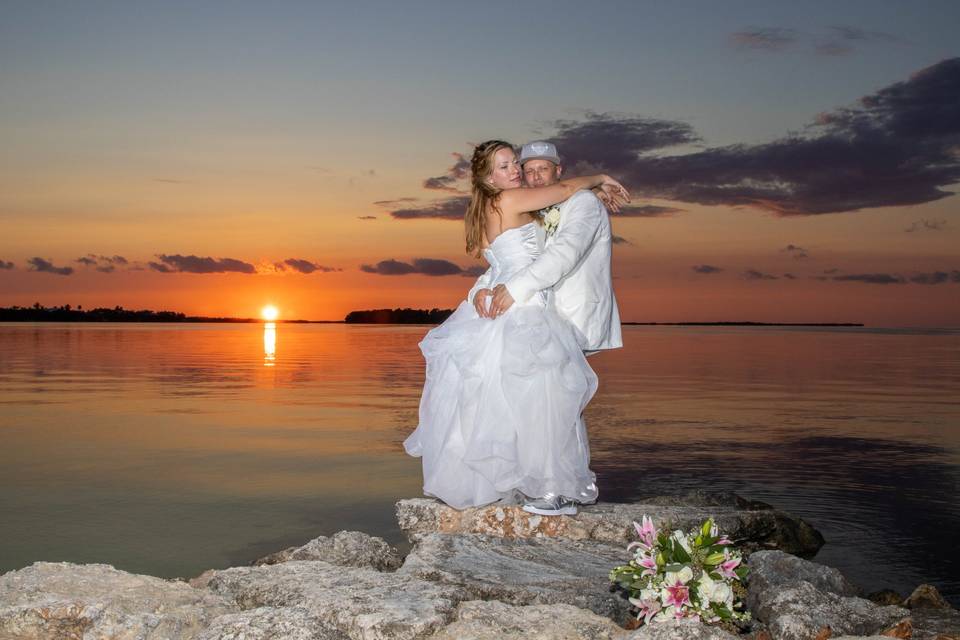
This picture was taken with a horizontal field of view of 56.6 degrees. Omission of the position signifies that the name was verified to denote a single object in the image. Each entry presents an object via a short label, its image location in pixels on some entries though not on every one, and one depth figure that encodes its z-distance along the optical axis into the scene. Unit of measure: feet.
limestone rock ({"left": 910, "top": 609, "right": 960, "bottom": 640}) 17.83
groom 20.80
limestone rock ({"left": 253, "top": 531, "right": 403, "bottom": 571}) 21.97
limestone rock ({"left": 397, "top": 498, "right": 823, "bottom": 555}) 21.44
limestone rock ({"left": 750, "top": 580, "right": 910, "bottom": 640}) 17.25
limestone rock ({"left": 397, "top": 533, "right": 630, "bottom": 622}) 16.80
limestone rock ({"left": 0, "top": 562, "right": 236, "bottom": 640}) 16.03
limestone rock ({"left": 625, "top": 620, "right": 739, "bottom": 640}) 13.16
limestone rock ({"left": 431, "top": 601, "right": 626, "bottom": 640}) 14.30
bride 20.90
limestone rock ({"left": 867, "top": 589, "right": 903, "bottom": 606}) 22.94
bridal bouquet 15.14
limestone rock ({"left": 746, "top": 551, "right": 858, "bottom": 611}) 20.27
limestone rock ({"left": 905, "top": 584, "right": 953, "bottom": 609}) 21.85
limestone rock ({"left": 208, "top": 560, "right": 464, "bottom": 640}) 14.32
